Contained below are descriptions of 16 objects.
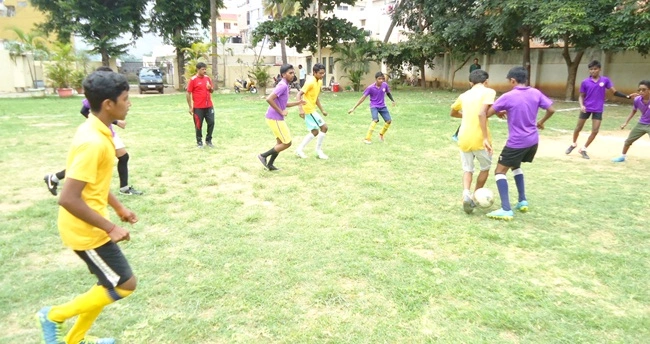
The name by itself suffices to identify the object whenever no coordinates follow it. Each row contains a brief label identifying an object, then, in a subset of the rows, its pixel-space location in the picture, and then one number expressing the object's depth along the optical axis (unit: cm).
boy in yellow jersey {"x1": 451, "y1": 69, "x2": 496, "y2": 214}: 498
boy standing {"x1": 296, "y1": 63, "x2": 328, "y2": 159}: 754
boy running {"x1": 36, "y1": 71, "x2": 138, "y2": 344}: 223
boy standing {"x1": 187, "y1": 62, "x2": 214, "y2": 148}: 851
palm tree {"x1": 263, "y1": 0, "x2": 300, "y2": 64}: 2801
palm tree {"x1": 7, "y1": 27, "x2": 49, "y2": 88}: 2398
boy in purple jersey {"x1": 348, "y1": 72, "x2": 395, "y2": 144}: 934
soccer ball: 509
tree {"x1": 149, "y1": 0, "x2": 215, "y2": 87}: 2728
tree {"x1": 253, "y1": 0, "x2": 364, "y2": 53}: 2291
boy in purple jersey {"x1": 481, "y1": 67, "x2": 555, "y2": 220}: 488
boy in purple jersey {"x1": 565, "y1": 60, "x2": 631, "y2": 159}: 805
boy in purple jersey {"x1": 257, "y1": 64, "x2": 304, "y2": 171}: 695
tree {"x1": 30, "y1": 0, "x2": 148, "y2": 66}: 2645
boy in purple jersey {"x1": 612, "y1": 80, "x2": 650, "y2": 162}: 745
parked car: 2736
